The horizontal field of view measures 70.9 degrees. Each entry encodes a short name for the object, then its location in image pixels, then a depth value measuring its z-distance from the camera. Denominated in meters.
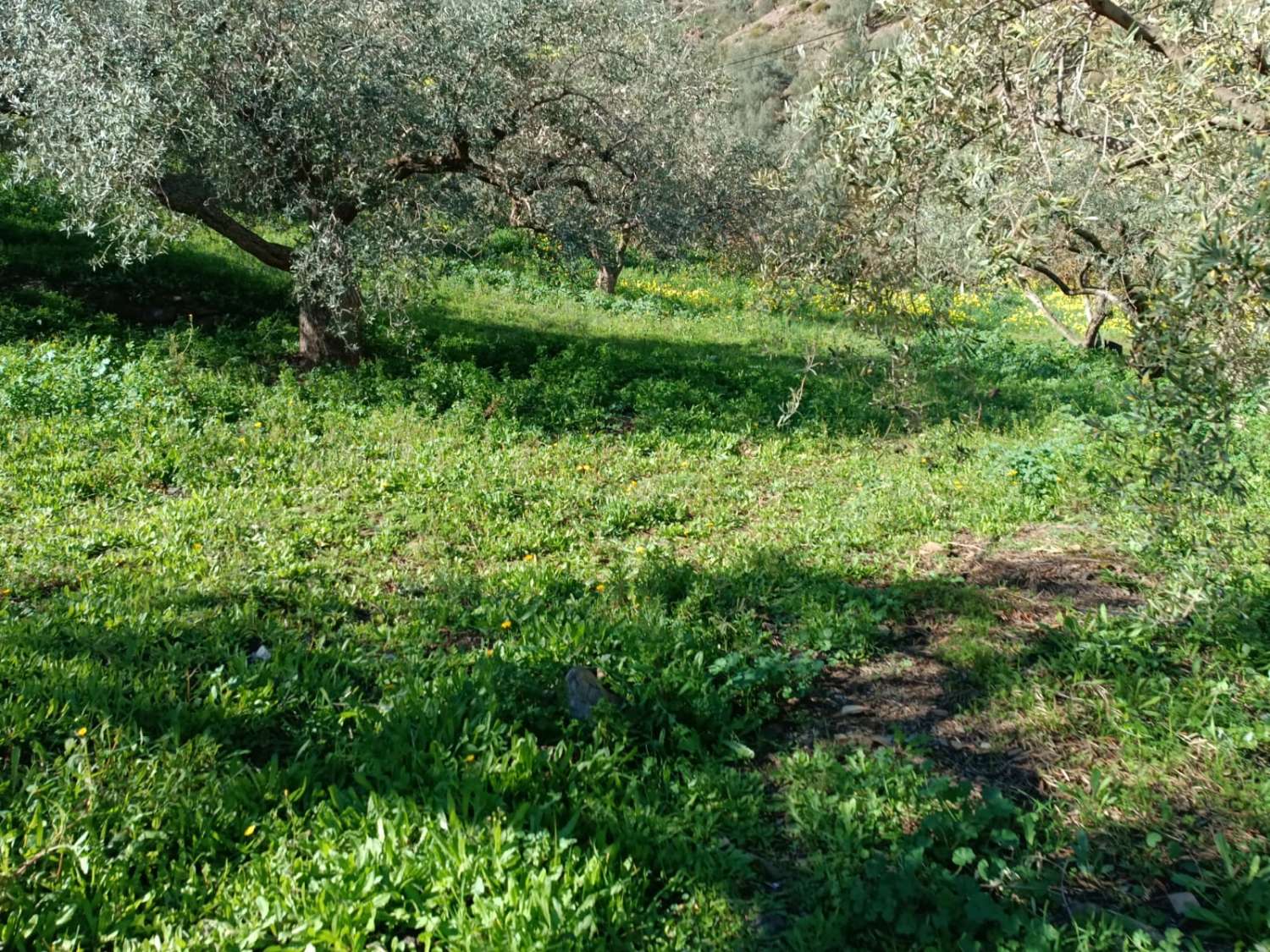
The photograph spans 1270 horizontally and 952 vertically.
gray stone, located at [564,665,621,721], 3.91
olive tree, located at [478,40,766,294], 11.09
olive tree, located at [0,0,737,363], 8.22
